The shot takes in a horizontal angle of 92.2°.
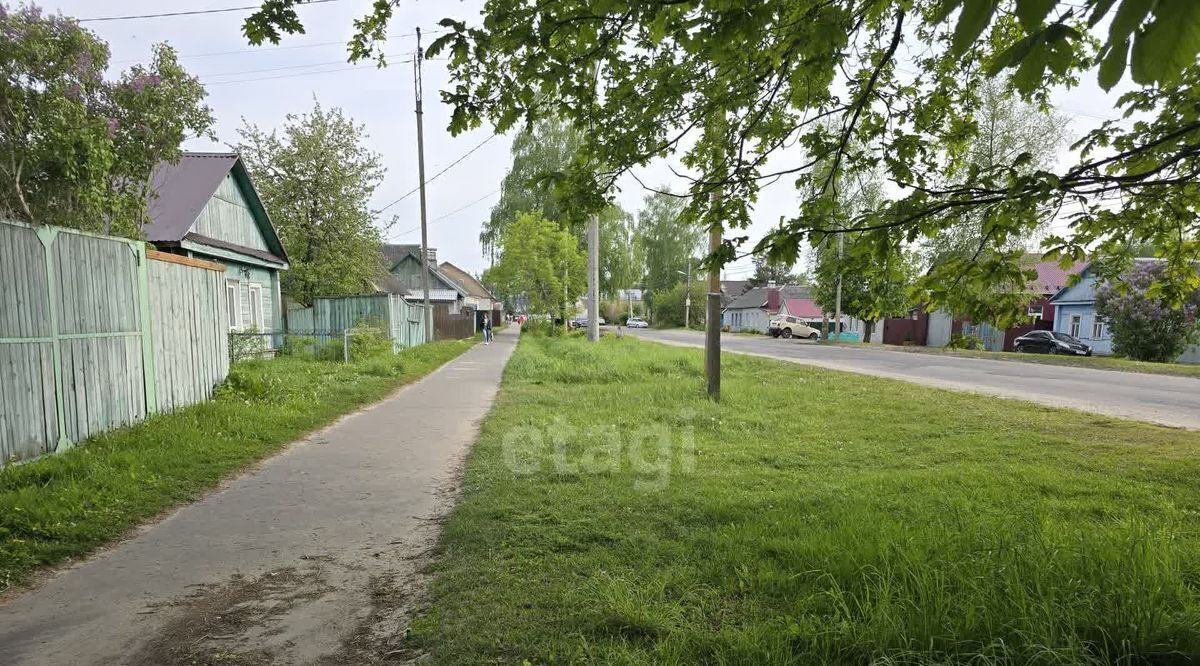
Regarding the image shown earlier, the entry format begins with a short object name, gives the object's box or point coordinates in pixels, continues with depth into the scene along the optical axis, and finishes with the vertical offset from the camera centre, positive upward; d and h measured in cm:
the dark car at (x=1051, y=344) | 2550 -176
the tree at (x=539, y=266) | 3083 +210
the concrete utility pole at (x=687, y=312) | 5959 -89
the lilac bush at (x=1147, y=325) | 2075 -71
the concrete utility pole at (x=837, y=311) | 3325 -36
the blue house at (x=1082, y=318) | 2733 -64
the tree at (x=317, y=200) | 2155 +393
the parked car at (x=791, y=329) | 4372 -186
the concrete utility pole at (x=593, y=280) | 2434 +103
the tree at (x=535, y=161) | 3381 +850
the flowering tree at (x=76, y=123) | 825 +277
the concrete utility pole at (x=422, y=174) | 2139 +487
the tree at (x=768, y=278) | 8226 +392
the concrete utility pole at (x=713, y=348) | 970 -73
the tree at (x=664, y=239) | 5472 +642
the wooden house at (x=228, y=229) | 1327 +190
